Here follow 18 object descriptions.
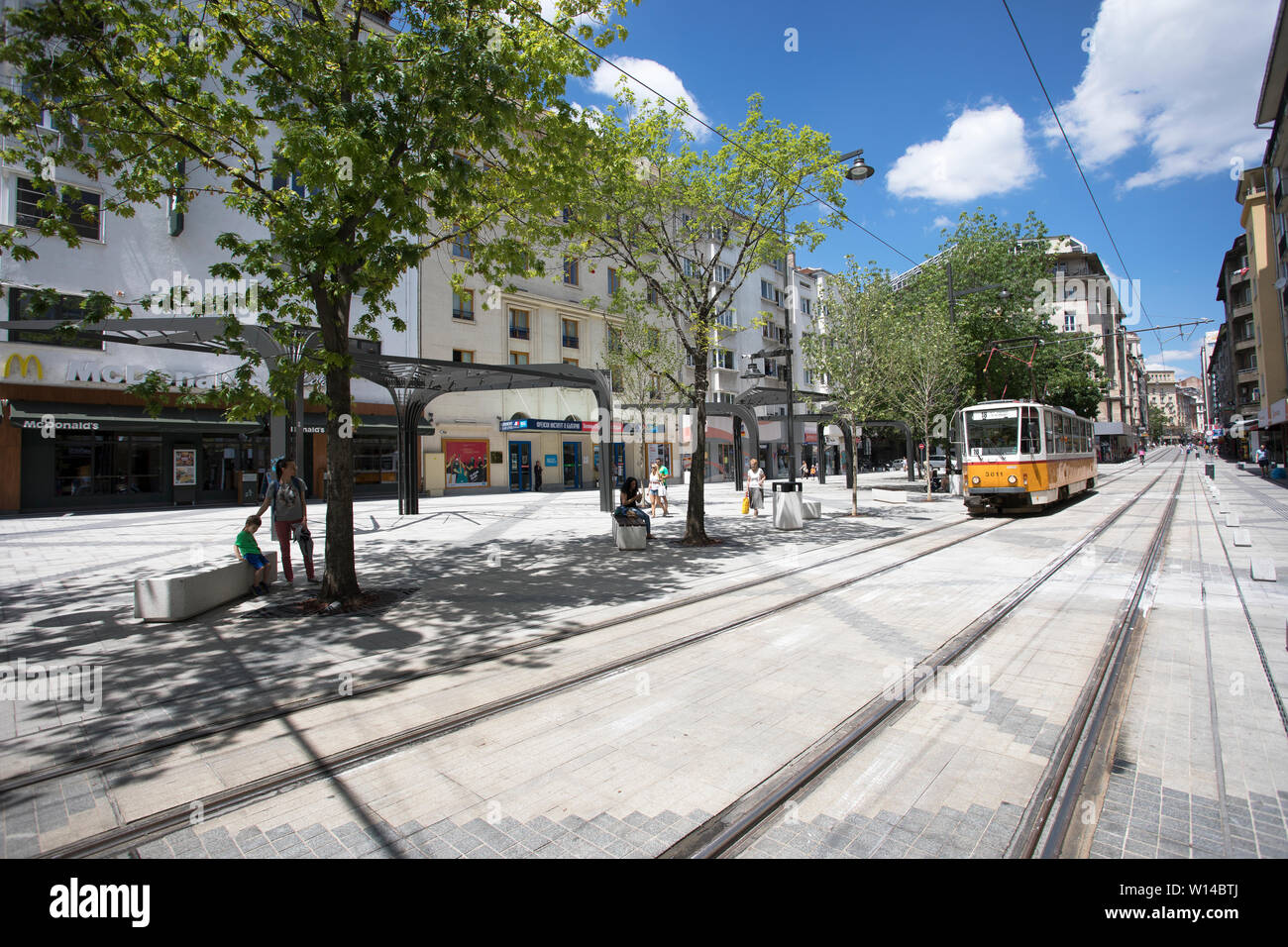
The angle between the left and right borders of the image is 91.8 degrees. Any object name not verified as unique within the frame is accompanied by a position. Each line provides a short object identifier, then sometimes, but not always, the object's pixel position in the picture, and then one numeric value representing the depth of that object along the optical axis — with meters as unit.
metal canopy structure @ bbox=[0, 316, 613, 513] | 13.63
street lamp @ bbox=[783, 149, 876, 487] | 13.21
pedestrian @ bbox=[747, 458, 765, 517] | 20.53
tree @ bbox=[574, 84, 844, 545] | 12.30
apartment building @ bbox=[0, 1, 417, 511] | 20.34
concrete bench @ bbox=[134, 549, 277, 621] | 7.12
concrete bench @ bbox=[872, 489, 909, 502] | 25.19
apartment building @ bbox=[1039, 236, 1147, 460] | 76.25
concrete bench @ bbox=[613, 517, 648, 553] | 12.60
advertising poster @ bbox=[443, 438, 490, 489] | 33.03
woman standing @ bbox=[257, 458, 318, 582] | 9.08
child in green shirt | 8.59
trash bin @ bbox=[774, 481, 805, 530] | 15.70
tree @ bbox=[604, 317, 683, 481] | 31.45
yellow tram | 16.97
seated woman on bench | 12.68
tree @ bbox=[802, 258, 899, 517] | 24.28
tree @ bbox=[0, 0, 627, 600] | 6.55
